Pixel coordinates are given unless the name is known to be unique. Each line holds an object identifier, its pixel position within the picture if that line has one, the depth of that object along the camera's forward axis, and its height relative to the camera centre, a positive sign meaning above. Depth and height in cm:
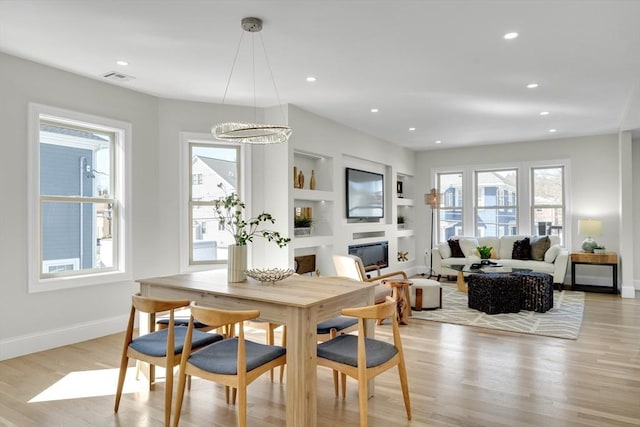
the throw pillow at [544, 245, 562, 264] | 759 -67
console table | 734 -78
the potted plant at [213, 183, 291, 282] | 318 -28
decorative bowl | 312 -42
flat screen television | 724 +39
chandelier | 335 +72
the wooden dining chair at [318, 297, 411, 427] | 249 -84
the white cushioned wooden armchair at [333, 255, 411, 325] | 505 -68
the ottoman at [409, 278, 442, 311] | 598 -110
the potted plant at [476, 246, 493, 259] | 733 -62
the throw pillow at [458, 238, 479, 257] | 856 -59
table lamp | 745 -24
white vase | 318 -35
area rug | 498 -130
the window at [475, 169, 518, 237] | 888 +26
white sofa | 748 -76
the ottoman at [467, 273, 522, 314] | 573 -103
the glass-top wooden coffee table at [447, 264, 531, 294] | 667 -85
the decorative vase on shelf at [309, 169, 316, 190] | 659 +52
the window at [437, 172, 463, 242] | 945 +21
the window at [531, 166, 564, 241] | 841 +29
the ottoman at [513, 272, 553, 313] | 582 -102
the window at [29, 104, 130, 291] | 430 +19
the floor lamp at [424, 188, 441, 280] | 908 +33
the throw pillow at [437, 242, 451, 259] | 865 -70
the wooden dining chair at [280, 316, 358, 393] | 324 -84
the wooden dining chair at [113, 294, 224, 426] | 267 -82
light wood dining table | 245 -54
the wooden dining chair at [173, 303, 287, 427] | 237 -83
